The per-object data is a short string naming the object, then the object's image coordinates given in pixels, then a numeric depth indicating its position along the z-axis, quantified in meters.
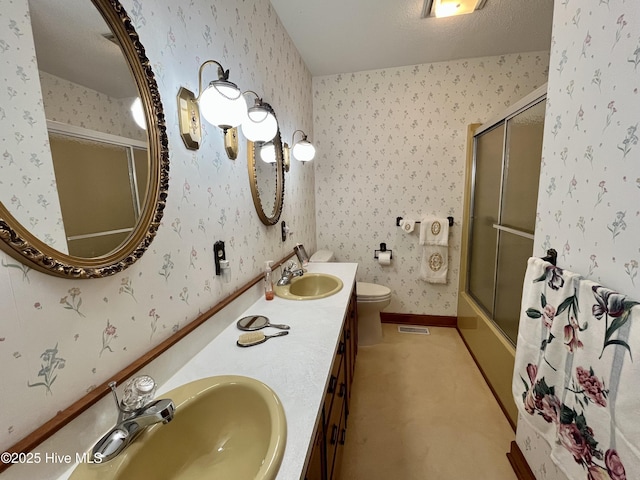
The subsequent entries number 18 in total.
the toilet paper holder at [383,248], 2.71
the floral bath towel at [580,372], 0.65
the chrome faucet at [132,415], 0.56
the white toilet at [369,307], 2.30
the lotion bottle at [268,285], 1.47
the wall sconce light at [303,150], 2.02
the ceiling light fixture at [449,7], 1.62
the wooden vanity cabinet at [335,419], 0.79
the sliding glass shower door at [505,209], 1.52
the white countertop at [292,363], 0.65
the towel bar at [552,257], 1.02
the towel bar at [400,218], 2.53
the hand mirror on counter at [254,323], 1.14
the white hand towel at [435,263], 2.55
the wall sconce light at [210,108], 0.94
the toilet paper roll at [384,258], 2.63
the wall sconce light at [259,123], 1.27
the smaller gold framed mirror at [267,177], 1.45
